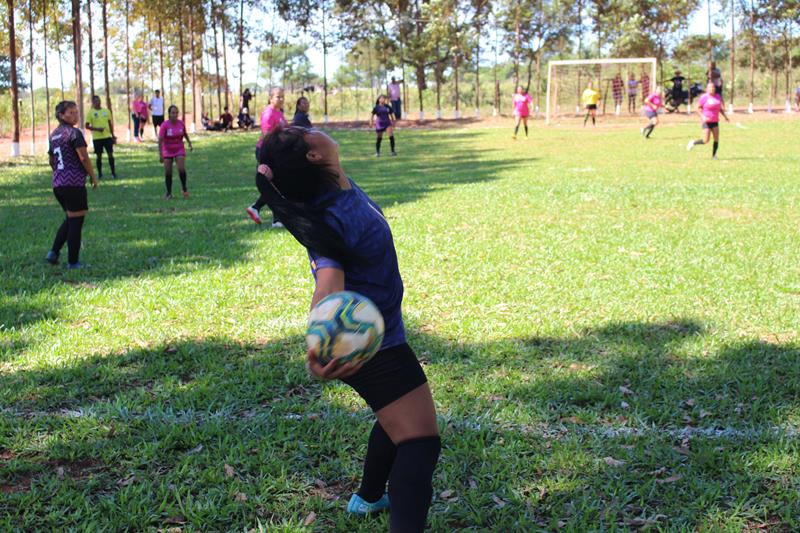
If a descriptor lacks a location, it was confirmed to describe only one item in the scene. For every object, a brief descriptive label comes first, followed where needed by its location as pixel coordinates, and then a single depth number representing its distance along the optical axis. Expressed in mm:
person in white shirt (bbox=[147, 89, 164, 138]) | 30484
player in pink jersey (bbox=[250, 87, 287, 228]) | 11398
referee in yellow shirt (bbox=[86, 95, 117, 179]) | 17766
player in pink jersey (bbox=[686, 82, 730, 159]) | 18516
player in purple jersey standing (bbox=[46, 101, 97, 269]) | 8055
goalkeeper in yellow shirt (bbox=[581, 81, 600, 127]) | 34469
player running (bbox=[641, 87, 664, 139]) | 27217
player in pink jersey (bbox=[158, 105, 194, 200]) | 13703
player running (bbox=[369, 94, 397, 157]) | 21938
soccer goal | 42844
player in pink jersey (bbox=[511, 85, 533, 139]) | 28859
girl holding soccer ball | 2520
